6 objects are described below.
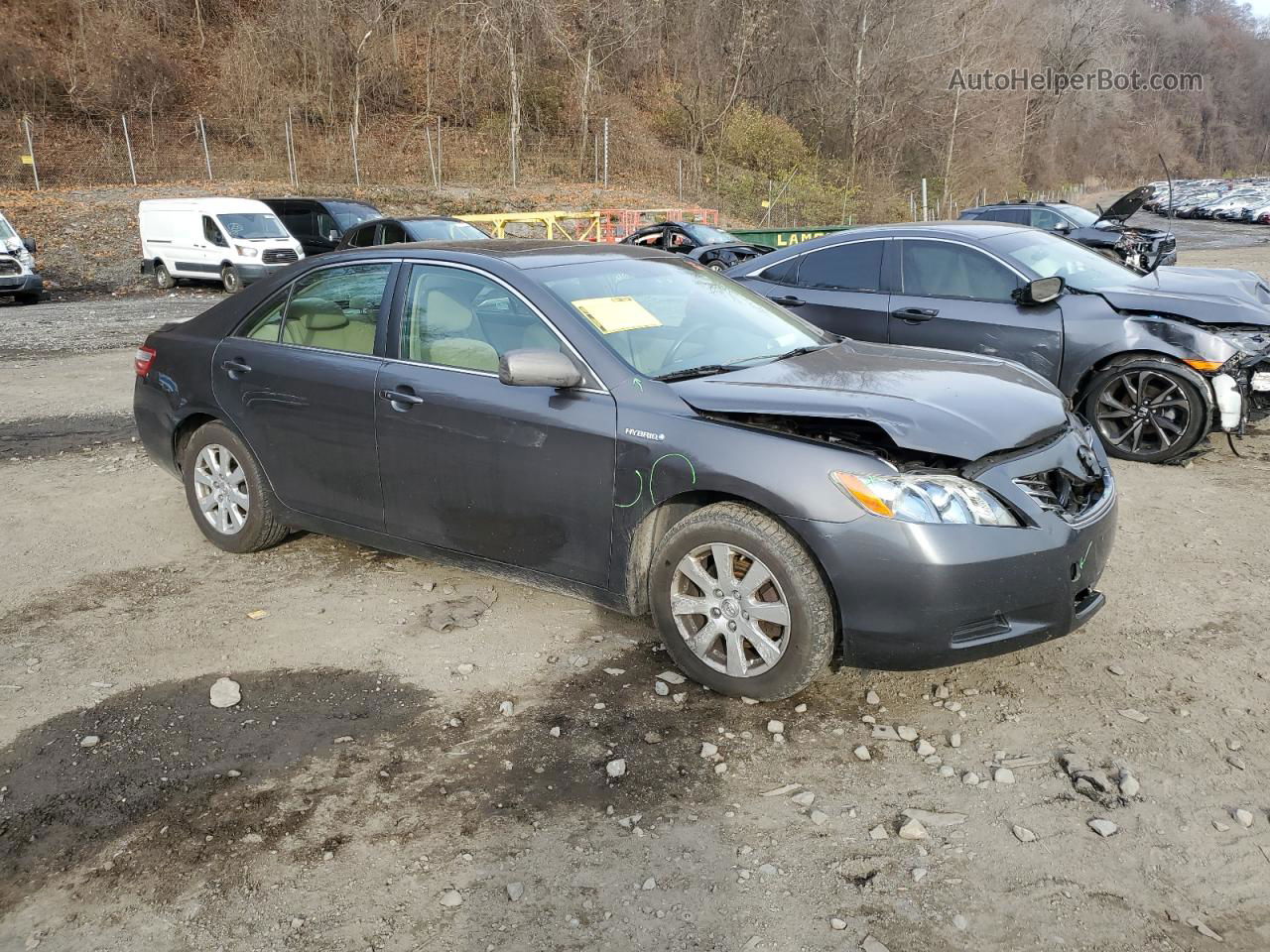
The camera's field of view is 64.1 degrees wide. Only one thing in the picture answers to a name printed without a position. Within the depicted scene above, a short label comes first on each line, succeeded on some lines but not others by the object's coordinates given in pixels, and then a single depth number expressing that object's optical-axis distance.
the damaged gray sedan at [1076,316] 6.69
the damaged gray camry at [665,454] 3.41
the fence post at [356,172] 35.19
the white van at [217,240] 19.36
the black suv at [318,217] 20.86
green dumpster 23.17
